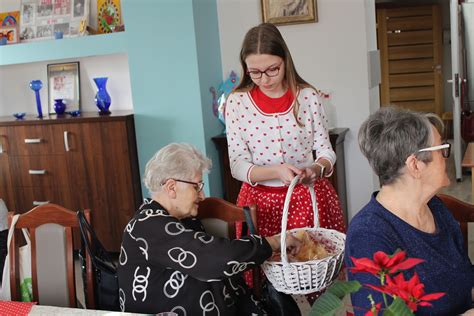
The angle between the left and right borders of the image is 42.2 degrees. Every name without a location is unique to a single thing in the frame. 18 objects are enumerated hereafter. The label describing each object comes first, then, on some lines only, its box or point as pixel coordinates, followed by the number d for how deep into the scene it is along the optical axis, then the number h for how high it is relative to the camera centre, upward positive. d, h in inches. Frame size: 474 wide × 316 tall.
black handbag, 80.2 -24.0
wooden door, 328.2 +5.2
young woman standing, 91.6 -10.0
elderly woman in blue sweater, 62.4 -14.6
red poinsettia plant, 36.1 -13.0
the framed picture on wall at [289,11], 151.3 +15.1
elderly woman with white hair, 69.3 -19.7
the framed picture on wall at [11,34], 178.1 +17.6
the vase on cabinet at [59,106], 171.2 -4.2
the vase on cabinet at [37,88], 170.2 +1.3
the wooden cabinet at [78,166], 155.9 -19.6
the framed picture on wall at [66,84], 176.1 +1.8
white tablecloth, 63.5 -23.1
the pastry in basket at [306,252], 76.7 -22.6
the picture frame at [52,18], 170.7 +20.5
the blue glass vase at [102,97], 163.6 -2.5
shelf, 157.8 +11.2
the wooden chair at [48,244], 85.0 -21.0
